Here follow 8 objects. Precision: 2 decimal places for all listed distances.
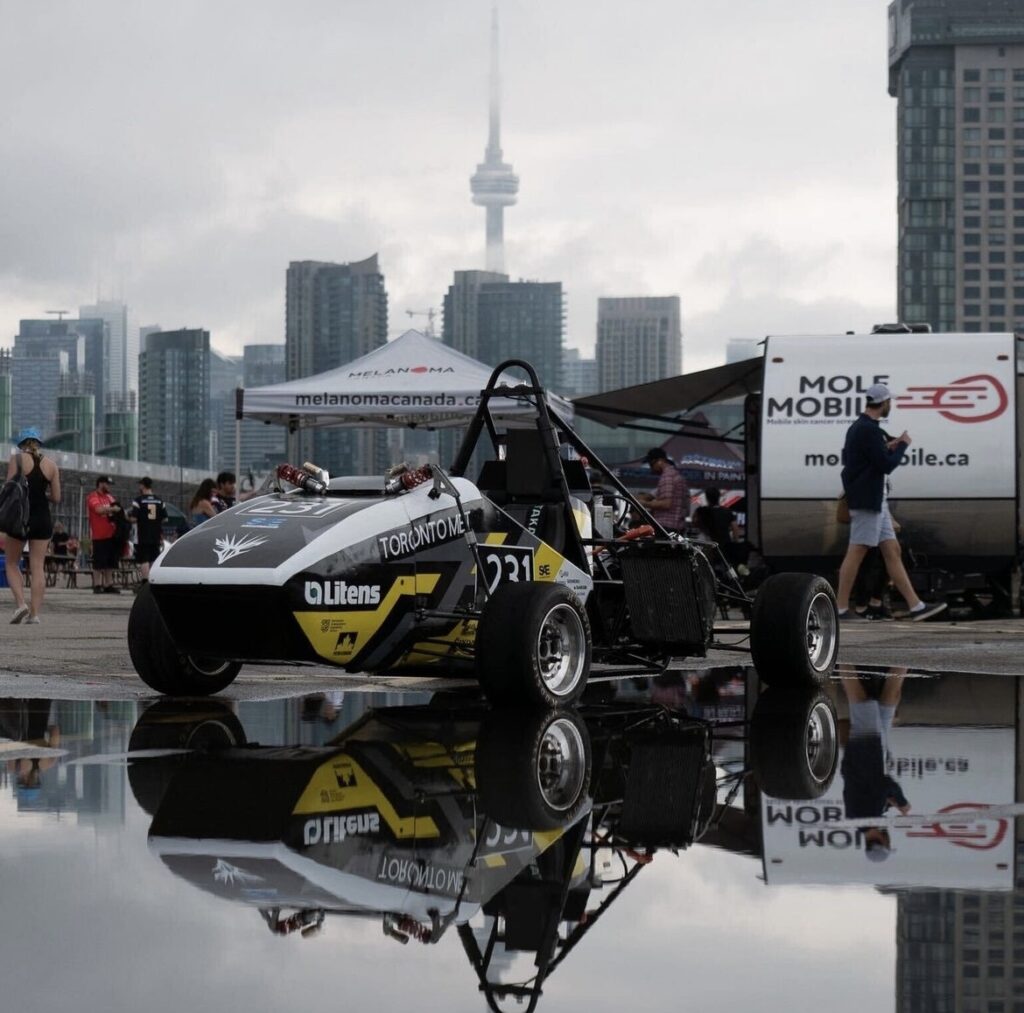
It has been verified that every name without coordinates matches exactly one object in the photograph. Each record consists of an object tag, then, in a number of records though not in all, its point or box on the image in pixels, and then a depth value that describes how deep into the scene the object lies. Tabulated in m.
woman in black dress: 14.85
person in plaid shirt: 18.91
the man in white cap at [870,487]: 14.51
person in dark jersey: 23.56
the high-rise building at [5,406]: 118.19
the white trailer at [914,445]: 17.78
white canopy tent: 20.36
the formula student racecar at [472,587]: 7.75
